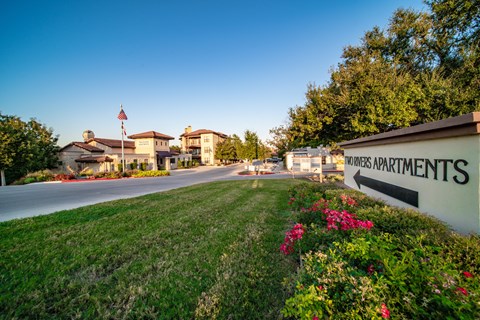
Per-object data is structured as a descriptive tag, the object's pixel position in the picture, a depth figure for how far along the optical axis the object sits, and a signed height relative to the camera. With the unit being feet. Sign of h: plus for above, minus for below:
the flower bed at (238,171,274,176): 89.65 -8.06
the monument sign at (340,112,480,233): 10.23 -1.48
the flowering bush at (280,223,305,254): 12.06 -5.14
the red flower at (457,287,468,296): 5.25 -3.79
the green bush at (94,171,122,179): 80.12 -4.98
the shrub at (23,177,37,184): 70.49 -4.65
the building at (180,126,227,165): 190.29 +11.95
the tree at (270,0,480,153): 37.65 +13.75
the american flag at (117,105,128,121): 81.14 +18.34
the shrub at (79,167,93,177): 85.46 -4.09
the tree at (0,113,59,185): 72.59 +7.34
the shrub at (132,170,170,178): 85.09 -5.70
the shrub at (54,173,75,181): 74.65 -4.48
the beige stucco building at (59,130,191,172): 105.70 +5.31
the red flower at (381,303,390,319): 5.19 -4.21
